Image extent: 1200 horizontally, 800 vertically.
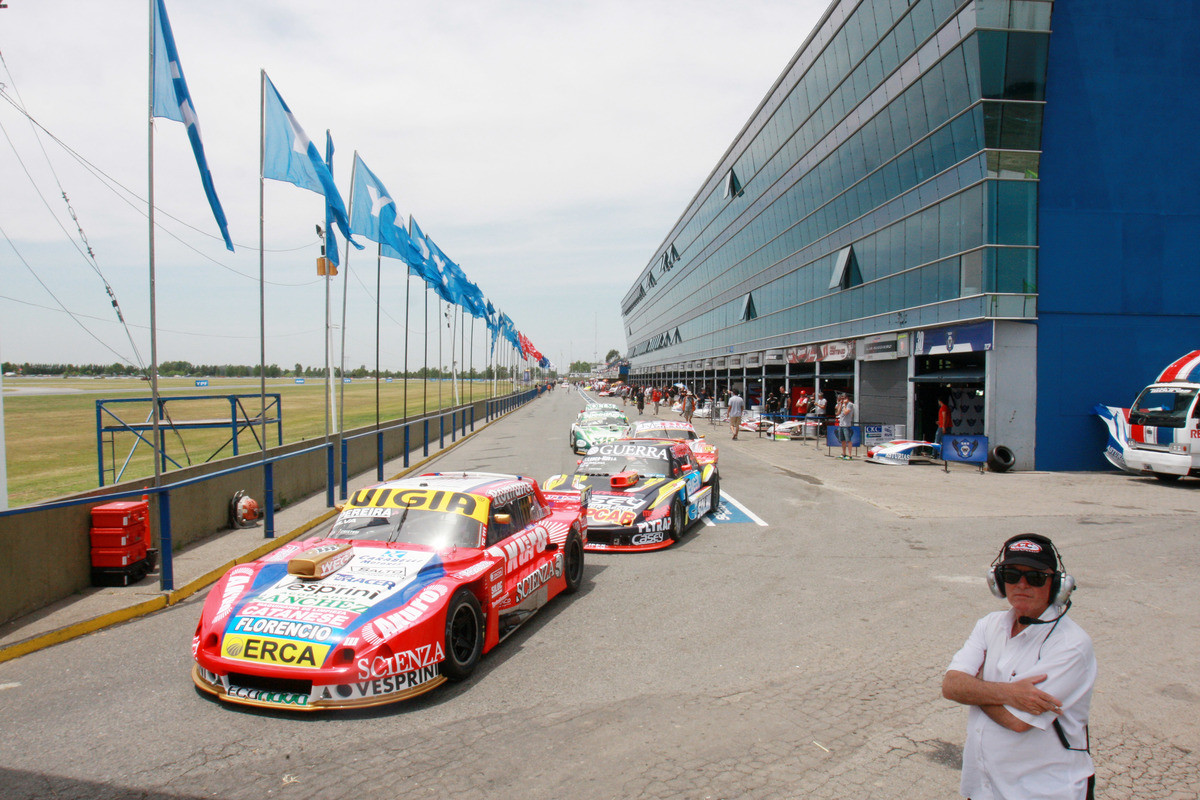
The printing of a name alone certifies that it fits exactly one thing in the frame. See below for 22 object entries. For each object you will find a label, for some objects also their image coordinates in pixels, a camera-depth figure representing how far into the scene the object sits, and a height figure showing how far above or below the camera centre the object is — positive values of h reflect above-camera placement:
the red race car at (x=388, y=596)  4.79 -1.66
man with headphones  2.46 -1.06
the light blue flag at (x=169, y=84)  10.00 +4.12
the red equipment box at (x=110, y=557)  7.77 -1.92
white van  15.93 -1.02
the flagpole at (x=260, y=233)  13.33 +2.70
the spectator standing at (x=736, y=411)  29.80 -1.20
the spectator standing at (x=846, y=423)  22.06 -1.25
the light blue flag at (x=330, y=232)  15.42 +3.18
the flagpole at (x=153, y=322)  8.98 +0.74
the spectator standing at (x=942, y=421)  20.95 -1.12
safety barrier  6.76 -1.71
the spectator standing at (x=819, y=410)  29.02 -1.14
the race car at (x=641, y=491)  9.89 -1.65
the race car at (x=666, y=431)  18.52 -1.27
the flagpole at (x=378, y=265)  19.97 +3.34
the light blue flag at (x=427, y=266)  24.08 +4.11
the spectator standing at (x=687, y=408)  34.88 -1.29
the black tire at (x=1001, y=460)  19.22 -2.03
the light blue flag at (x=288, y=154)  13.26 +4.29
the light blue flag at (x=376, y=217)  17.88 +4.23
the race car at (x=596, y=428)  21.24 -1.43
